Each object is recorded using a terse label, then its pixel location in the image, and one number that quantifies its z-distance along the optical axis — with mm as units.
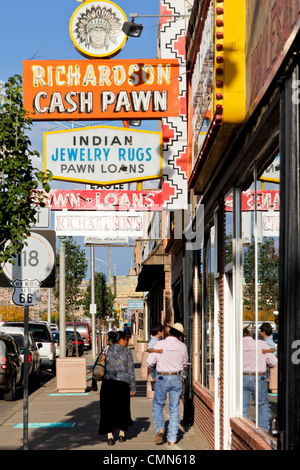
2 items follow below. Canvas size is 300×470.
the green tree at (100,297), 63203
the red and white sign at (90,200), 15594
